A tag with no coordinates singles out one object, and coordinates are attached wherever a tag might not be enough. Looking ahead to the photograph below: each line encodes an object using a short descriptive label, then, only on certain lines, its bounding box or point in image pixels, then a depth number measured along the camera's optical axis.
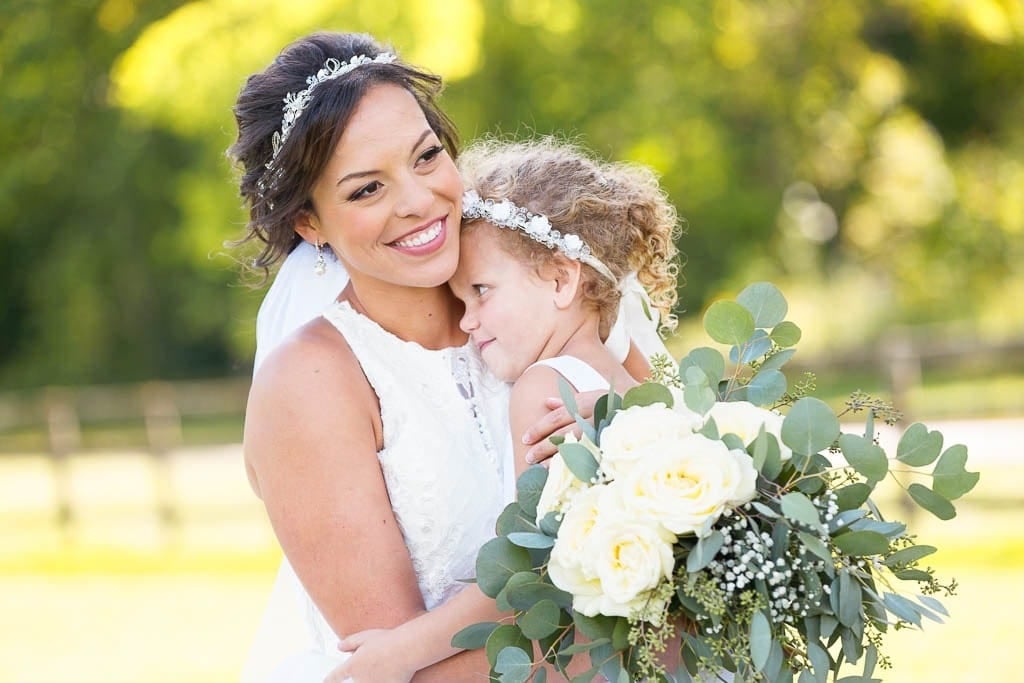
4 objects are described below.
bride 2.84
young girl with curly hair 3.04
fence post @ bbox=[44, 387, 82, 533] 13.17
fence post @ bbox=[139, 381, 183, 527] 12.42
